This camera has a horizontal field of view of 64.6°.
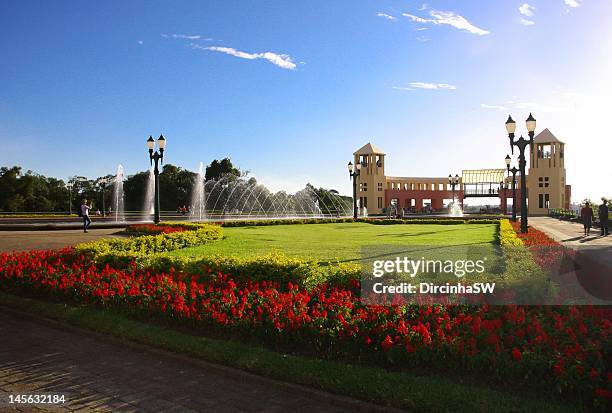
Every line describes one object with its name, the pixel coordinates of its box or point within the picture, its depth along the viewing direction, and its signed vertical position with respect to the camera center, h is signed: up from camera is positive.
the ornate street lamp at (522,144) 17.00 +2.36
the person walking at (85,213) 21.83 -0.01
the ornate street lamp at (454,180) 60.12 +3.47
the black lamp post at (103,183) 64.79 +4.06
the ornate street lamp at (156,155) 20.82 +2.50
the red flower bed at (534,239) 12.18 -0.92
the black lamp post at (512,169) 32.28 +2.55
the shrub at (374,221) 29.12 -0.82
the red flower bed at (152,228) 19.27 -0.70
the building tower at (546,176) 56.16 +3.55
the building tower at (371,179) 59.19 +3.64
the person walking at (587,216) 21.48 -0.45
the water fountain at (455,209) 54.44 -0.16
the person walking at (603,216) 21.22 -0.49
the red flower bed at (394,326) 4.28 -1.28
